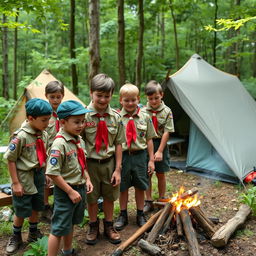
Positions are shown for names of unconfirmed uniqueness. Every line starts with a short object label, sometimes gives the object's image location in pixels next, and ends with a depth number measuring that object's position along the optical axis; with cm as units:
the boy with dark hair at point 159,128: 386
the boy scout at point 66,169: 237
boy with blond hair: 329
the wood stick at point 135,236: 279
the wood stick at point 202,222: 306
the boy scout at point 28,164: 264
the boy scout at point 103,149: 284
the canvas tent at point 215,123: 526
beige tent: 523
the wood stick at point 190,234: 272
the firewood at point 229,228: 287
